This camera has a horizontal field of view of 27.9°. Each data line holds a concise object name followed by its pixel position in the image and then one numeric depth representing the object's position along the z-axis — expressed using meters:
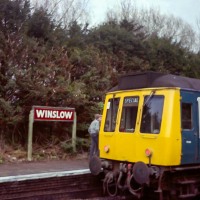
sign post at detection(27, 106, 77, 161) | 12.32
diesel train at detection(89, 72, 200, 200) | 8.00
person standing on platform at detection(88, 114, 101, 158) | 11.90
